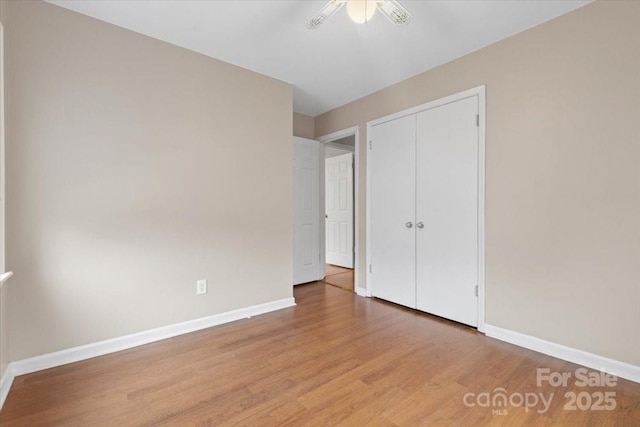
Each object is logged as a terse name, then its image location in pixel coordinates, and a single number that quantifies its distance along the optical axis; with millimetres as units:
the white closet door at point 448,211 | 2572
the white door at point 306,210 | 3994
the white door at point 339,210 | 5219
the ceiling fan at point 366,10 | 1602
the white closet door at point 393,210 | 3053
